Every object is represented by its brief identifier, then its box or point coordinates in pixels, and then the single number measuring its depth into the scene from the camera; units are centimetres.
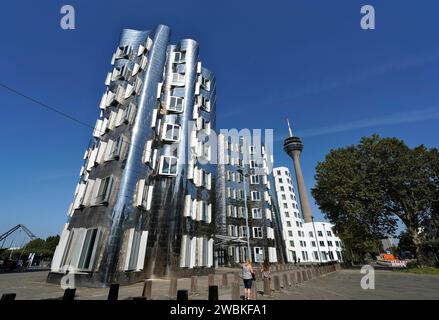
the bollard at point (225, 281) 1385
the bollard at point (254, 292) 1019
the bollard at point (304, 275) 1836
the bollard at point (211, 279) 1142
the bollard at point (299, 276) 1669
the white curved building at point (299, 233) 7312
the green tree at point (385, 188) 2711
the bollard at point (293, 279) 1577
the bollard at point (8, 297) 514
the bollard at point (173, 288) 1049
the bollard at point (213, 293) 720
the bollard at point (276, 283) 1241
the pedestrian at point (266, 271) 1143
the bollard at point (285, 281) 1393
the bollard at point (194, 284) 1157
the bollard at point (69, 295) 613
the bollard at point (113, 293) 676
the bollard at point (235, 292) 862
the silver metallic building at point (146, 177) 1538
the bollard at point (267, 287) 1117
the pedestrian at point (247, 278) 966
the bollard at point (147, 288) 851
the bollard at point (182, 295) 602
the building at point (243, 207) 3772
